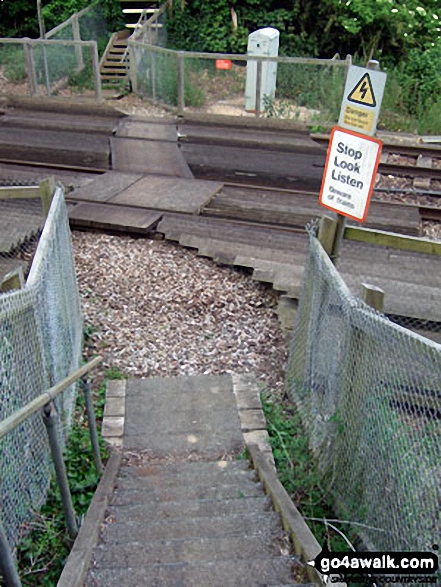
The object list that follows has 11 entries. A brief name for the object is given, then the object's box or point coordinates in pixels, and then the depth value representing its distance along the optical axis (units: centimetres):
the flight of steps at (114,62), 1892
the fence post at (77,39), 1605
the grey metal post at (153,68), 1531
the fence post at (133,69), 1614
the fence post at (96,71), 1484
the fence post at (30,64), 1472
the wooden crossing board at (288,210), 947
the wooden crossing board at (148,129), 1331
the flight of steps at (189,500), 293
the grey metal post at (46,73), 1519
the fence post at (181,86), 1412
